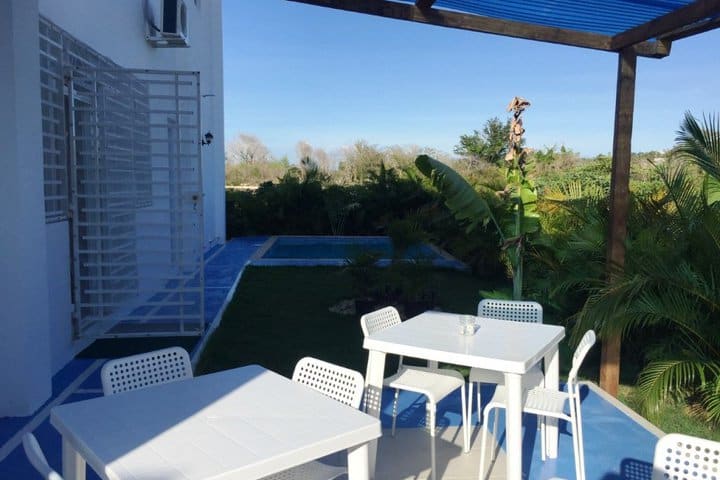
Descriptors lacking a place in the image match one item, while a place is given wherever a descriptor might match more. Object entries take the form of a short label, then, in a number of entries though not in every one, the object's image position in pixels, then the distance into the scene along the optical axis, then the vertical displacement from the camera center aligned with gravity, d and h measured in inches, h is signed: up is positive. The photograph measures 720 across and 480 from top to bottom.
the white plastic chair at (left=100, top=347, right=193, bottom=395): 126.2 -41.5
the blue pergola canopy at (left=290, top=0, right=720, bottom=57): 187.0 +54.8
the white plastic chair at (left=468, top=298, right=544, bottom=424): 199.9 -42.4
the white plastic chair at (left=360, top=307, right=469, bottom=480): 153.2 -53.2
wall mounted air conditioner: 374.0 +96.8
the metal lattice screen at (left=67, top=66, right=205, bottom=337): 266.5 -11.6
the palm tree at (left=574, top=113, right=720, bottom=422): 194.4 -33.6
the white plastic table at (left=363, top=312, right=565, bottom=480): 135.4 -40.3
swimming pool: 556.4 -75.0
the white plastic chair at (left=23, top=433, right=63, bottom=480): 76.0 -37.1
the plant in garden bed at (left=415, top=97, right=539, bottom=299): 251.3 -4.7
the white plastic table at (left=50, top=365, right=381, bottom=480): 84.5 -39.5
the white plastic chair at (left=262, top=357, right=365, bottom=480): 113.3 -43.1
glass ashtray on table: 158.2 -37.7
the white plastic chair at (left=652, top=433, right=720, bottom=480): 91.9 -41.5
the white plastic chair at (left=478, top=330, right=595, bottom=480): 146.3 -54.6
